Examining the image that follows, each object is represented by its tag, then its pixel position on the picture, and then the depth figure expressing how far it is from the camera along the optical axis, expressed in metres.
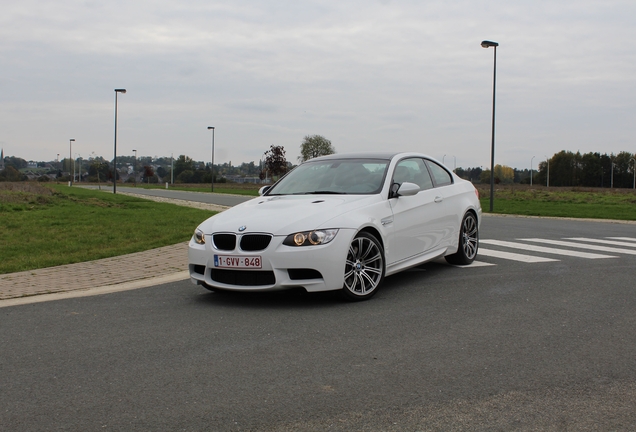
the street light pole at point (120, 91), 49.28
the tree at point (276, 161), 75.81
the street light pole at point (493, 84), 27.70
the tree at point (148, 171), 113.26
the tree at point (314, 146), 107.66
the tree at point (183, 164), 170.00
